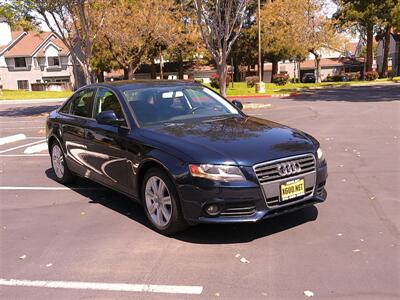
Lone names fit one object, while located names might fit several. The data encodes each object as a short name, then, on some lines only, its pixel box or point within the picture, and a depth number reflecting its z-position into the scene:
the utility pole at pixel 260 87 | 30.93
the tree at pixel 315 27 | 45.81
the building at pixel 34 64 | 58.72
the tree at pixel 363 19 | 38.88
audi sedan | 4.43
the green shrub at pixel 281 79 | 42.34
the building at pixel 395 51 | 63.12
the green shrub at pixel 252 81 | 38.99
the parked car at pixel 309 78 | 58.44
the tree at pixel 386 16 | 32.61
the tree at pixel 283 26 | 45.44
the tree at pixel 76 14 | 18.70
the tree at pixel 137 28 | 35.53
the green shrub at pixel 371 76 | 46.00
